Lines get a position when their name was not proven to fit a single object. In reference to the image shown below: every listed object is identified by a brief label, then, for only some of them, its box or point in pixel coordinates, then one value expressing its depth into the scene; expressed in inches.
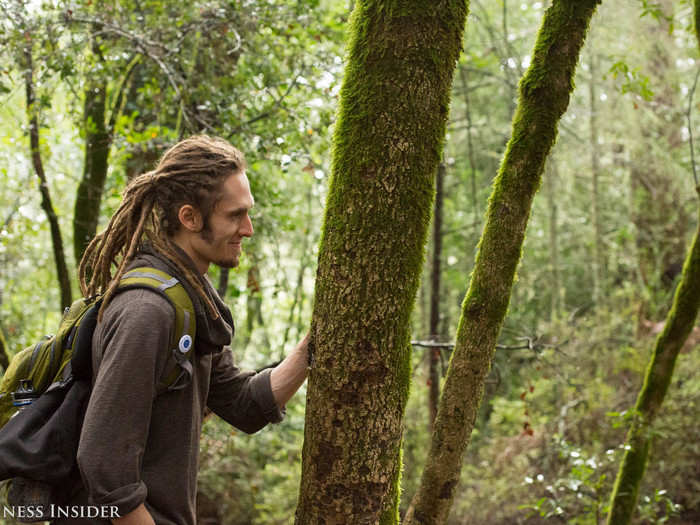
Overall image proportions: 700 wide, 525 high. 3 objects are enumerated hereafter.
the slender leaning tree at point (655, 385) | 159.2
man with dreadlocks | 65.7
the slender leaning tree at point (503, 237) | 101.6
